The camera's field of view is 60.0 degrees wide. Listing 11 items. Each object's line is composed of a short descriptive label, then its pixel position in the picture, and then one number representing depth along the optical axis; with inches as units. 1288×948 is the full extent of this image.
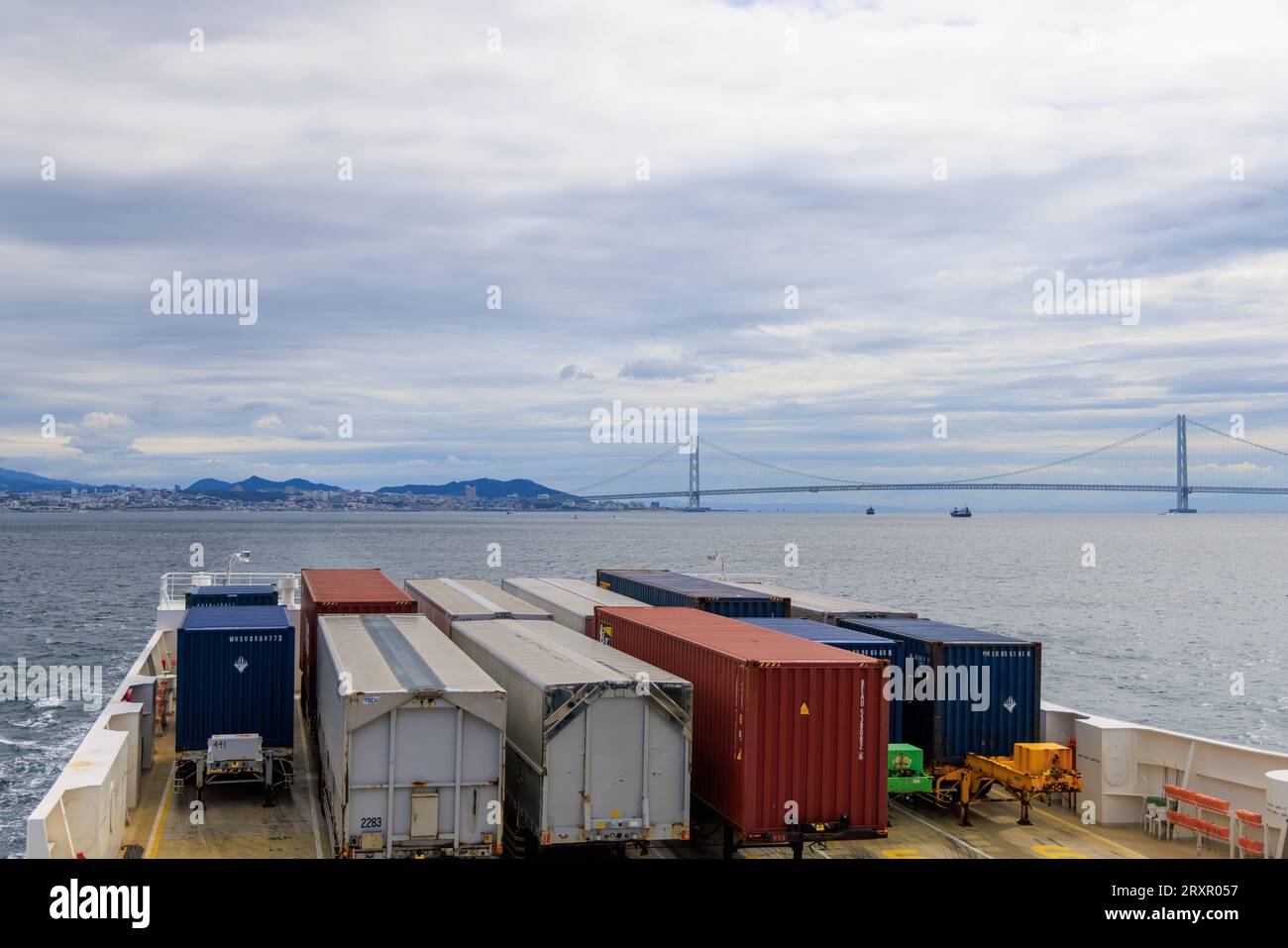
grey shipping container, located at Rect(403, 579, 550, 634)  1090.7
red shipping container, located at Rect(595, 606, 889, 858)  697.0
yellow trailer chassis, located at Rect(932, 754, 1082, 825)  852.6
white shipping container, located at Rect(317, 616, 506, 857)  653.9
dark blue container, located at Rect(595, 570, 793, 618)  1146.7
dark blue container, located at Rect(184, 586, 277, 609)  1497.3
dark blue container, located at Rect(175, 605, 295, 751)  917.2
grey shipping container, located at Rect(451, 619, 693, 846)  673.6
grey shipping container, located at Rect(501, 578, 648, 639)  1160.2
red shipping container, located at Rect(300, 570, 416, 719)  1082.1
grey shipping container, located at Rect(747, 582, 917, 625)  1155.9
